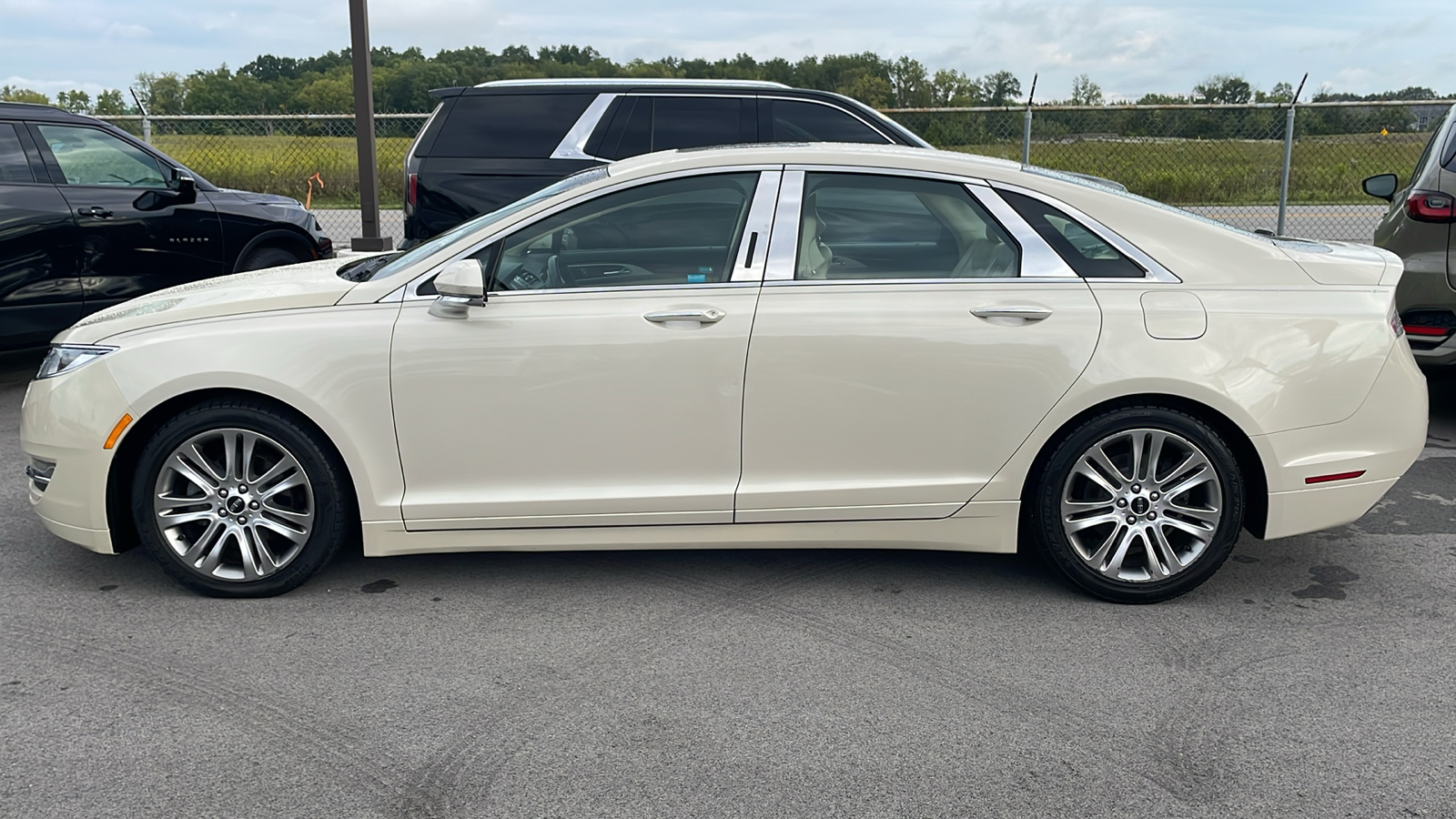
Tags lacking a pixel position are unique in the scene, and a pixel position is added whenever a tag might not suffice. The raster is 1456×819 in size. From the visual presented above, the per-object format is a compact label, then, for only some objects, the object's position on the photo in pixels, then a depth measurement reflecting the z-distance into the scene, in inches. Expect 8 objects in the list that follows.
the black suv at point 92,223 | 292.4
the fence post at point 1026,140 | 554.6
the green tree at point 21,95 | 891.4
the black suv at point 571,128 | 320.8
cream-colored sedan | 159.8
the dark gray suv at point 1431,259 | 247.8
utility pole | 437.7
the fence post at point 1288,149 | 537.0
